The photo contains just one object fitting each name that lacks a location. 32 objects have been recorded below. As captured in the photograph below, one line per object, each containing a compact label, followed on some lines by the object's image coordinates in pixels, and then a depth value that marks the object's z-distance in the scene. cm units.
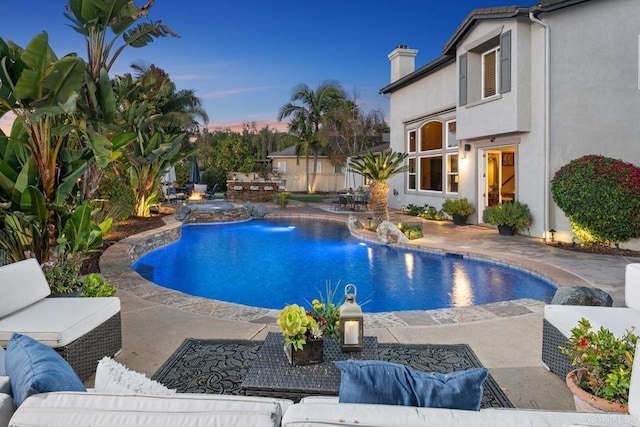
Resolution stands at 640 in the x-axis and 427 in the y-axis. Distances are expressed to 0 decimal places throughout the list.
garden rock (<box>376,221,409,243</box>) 1266
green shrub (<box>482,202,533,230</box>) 1270
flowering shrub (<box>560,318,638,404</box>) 283
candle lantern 357
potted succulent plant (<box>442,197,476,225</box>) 1558
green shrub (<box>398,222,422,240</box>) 1280
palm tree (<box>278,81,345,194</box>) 3291
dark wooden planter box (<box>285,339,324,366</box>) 337
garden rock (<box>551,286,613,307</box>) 537
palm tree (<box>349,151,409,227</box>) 1446
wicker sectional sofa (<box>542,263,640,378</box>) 387
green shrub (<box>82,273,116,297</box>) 547
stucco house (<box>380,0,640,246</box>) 1120
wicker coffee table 308
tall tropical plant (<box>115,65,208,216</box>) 1317
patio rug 390
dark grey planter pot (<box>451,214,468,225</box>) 1579
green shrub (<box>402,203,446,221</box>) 1722
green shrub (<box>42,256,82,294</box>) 544
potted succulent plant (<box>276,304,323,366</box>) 329
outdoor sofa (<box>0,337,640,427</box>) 166
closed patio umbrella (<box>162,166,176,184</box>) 2830
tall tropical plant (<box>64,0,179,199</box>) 687
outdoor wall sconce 1552
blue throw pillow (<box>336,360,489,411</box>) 186
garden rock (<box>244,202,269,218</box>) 2089
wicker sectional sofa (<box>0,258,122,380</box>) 375
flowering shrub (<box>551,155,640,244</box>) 1020
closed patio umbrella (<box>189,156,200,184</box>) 3117
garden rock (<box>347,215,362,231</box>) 1559
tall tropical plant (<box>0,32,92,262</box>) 576
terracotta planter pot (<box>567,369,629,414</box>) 288
